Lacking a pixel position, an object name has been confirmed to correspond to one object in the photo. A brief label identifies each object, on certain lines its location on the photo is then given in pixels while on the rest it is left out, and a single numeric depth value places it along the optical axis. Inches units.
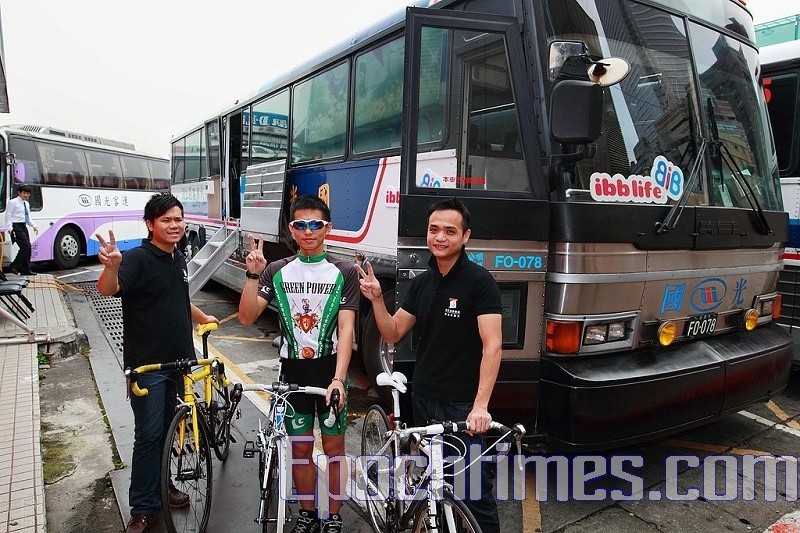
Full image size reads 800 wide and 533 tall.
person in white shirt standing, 447.2
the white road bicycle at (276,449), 98.2
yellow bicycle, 109.8
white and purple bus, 535.5
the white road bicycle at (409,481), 85.3
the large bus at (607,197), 123.4
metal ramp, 310.4
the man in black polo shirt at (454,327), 92.3
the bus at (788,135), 211.8
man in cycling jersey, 106.2
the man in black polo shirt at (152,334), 115.1
